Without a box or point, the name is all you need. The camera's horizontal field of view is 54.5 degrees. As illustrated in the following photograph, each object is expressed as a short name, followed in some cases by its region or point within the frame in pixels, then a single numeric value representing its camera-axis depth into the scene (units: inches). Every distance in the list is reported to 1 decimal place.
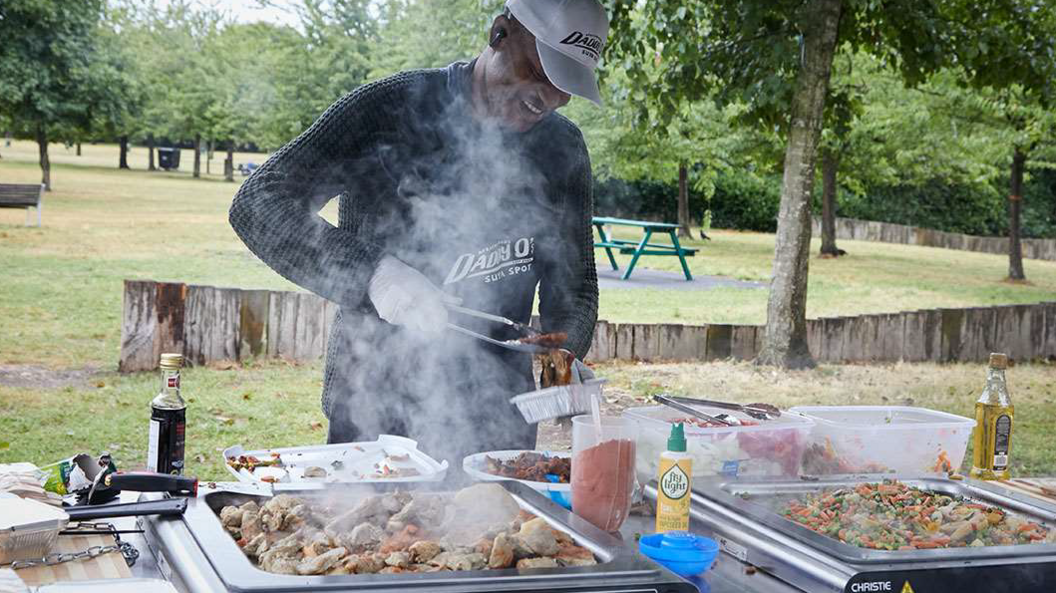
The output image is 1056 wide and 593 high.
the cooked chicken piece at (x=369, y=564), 59.1
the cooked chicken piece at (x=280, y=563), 58.8
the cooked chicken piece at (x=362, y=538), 64.8
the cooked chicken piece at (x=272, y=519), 66.6
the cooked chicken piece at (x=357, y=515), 68.2
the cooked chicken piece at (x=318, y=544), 61.9
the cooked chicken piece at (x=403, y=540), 63.3
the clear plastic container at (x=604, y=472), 71.7
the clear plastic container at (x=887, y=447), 94.3
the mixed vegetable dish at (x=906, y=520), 71.0
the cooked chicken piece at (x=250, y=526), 65.0
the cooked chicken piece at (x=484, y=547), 62.3
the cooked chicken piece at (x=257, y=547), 62.4
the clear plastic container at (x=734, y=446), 86.7
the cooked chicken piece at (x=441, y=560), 60.3
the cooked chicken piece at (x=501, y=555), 60.0
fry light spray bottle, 70.1
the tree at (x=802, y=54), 291.6
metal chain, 62.3
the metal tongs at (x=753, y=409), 95.3
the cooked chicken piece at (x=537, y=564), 59.5
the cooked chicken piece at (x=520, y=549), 61.4
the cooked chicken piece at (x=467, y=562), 59.6
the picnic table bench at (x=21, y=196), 514.9
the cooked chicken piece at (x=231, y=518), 67.2
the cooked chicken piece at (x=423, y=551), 61.9
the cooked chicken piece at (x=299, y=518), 67.8
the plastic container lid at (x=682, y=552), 63.7
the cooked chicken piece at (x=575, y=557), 61.2
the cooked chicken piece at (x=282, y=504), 68.6
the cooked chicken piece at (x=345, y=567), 58.9
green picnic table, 566.9
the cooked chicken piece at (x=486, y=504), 70.1
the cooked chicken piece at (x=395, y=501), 70.9
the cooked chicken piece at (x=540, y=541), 61.9
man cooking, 89.6
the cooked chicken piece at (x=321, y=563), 58.6
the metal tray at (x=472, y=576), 54.2
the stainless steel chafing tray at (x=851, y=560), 62.7
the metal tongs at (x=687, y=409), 91.4
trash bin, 963.0
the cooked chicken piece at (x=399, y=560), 60.2
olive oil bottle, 100.2
